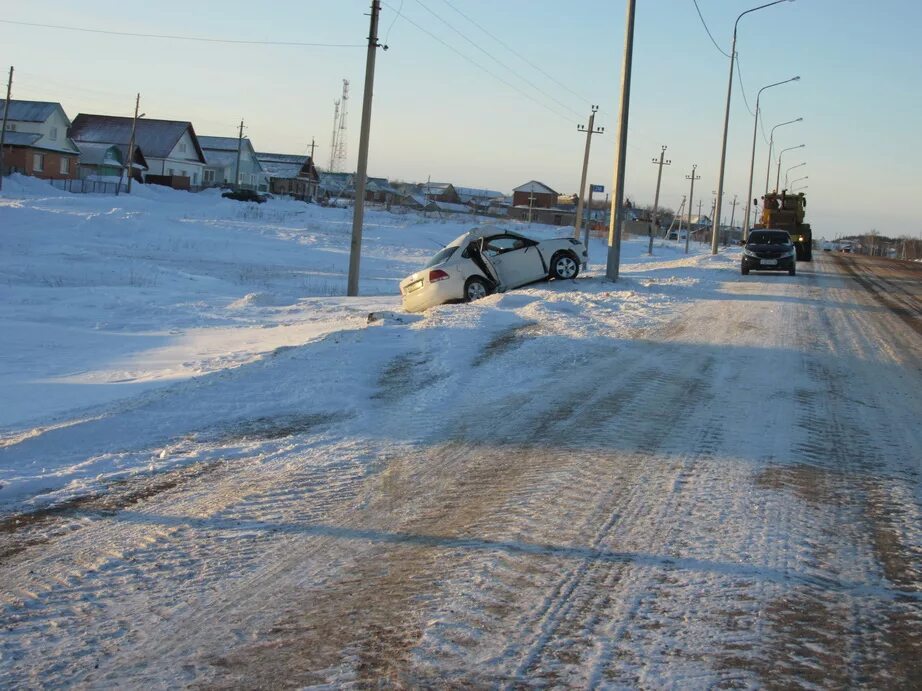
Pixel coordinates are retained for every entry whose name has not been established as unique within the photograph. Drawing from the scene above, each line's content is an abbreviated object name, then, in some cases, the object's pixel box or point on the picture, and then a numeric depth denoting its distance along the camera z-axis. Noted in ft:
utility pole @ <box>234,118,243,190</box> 294.66
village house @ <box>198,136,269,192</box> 308.81
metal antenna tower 331.86
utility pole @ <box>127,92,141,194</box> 206.66
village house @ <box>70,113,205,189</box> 265.95
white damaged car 54.49
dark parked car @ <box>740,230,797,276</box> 88.74
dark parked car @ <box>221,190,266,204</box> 231.50
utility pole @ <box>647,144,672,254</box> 206.28
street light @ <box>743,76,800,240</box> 181.47
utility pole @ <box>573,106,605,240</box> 146.04
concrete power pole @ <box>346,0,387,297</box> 68.80
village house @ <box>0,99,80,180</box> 216.54
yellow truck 141.59
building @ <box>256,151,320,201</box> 340.59
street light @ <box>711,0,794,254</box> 122.72
